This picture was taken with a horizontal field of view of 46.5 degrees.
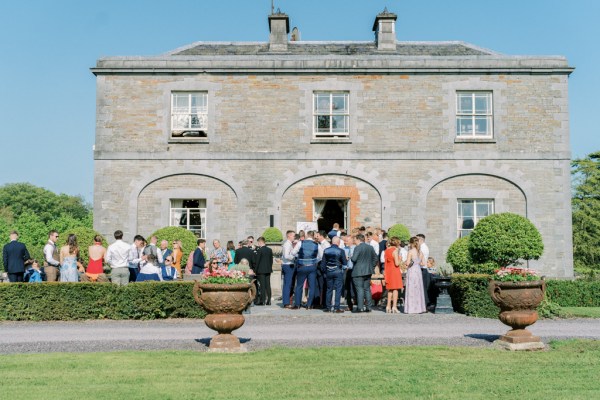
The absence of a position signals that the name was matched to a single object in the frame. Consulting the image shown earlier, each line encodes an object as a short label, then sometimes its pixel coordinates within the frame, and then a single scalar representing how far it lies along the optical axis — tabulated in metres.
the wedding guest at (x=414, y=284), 15.93
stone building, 23.97
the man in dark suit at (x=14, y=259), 17.23
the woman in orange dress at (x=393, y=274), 16.14
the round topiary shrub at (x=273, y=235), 22.30
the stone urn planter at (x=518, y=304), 10.55
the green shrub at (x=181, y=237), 21.36
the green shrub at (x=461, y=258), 20.10
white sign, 22.89
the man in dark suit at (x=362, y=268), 15.90
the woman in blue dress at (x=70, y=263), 16.34
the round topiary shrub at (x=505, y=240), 18.69
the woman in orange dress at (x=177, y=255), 19.53
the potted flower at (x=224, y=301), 10.43
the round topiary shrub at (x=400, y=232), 22.72
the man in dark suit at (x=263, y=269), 17.67
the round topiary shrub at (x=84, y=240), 20.34
